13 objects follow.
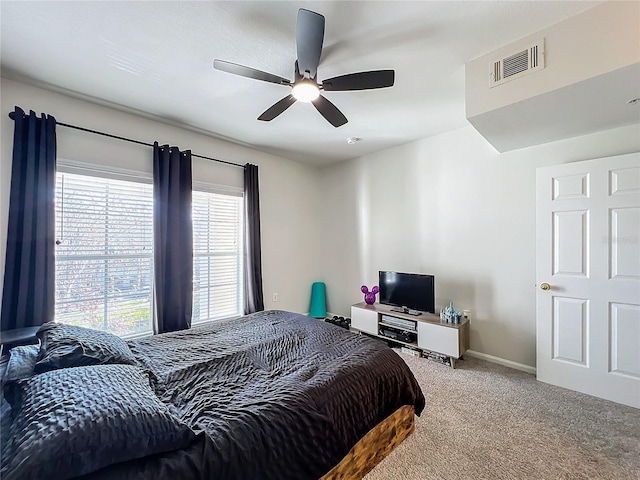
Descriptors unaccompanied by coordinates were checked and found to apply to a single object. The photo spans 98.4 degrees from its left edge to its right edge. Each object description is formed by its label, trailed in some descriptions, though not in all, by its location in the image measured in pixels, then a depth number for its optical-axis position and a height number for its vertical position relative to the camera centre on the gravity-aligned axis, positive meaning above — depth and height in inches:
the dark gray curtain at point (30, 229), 87.3 +4.0
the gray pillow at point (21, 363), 48.6 -23.5
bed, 33.9 -29.0
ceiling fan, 63.5 +43.4
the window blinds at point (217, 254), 136.6 -6.6
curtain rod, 90.1 +41.6
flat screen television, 129.3 -24.4
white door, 89.5 -12.4
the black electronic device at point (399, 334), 130.9 -45.6
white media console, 115.8 -40.4
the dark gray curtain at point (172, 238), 116.5 +1.2
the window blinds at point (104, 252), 100.1 -4.5
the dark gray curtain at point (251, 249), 149.6 -4.6
